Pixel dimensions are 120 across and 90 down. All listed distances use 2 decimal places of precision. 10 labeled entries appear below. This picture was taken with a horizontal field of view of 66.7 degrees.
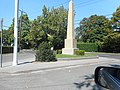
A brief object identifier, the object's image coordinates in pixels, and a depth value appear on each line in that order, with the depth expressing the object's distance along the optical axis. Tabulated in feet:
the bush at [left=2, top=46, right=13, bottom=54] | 60.61
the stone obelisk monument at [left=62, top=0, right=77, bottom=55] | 42.02
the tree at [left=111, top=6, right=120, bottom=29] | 61.91
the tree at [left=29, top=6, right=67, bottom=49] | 76.40
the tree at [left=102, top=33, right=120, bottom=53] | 63.13
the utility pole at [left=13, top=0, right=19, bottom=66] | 22.66
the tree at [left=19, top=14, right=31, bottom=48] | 90.95
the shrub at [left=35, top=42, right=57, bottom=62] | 26.98
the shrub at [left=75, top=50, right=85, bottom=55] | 38.25
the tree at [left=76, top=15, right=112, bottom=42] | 88.67
